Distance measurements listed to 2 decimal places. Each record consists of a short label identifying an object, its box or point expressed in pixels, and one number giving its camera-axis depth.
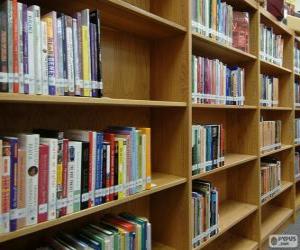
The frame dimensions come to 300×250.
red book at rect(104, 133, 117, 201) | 1.04
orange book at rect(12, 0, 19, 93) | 0.77
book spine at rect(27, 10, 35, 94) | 0.80
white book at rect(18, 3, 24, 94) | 0.78
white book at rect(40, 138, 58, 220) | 0.85
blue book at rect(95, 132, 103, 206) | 0.99
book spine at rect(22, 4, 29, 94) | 0.79
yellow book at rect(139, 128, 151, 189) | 1.19
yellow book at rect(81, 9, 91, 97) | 0.95
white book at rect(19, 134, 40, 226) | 0.80
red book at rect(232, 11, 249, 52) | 1.93
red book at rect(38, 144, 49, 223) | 0.83
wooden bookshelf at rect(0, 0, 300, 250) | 1.10
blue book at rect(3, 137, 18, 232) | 0.77
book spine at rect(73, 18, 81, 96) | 0.93
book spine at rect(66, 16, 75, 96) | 0.91
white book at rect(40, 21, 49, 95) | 0.84
